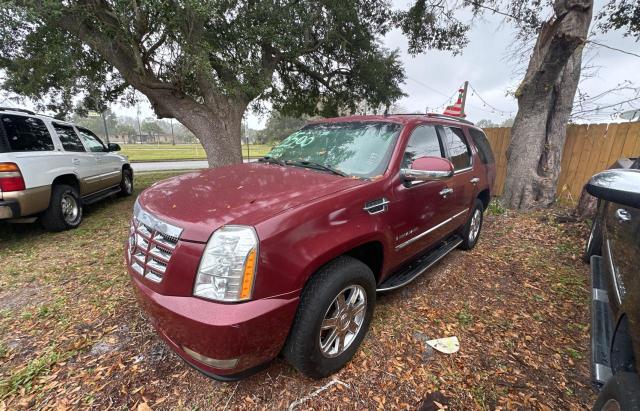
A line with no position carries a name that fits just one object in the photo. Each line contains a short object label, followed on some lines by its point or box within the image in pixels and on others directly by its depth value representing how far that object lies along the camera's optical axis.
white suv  3.83
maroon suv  1.57
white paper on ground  2.43
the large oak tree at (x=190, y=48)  4.92
